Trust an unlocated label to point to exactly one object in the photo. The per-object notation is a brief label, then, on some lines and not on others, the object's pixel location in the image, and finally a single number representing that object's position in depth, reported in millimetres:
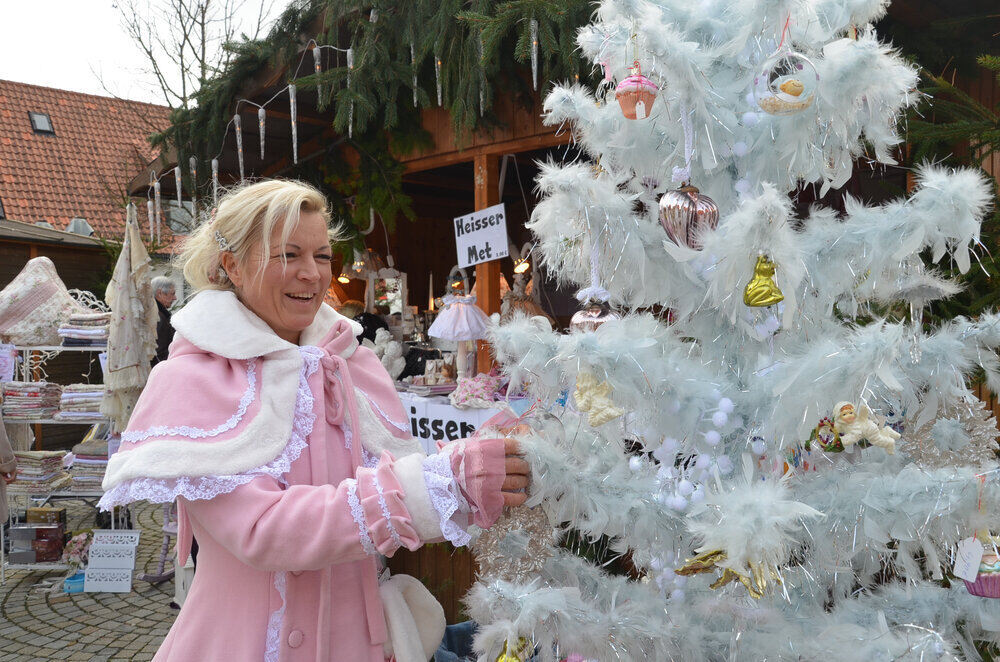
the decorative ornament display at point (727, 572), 982
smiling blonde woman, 1262
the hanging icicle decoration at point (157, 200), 6736
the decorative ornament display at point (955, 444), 1625
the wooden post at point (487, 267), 5316
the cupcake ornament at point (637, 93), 1278
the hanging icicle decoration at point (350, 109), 4902
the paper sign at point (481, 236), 5008
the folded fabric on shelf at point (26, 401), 5457
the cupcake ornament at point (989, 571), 1275
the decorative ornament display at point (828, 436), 1320
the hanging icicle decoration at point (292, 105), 4941
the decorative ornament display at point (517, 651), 1234
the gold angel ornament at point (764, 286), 1089
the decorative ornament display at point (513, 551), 1421
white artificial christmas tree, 1102
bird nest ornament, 1170
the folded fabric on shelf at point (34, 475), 5332
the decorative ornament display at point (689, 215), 1234
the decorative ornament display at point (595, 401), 1149
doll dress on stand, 4863
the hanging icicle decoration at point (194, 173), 6240
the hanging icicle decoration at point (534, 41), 3701
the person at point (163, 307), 5223
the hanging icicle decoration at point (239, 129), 5473
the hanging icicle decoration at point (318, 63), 4945
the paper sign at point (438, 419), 4504
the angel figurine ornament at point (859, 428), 1251
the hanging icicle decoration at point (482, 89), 4390
